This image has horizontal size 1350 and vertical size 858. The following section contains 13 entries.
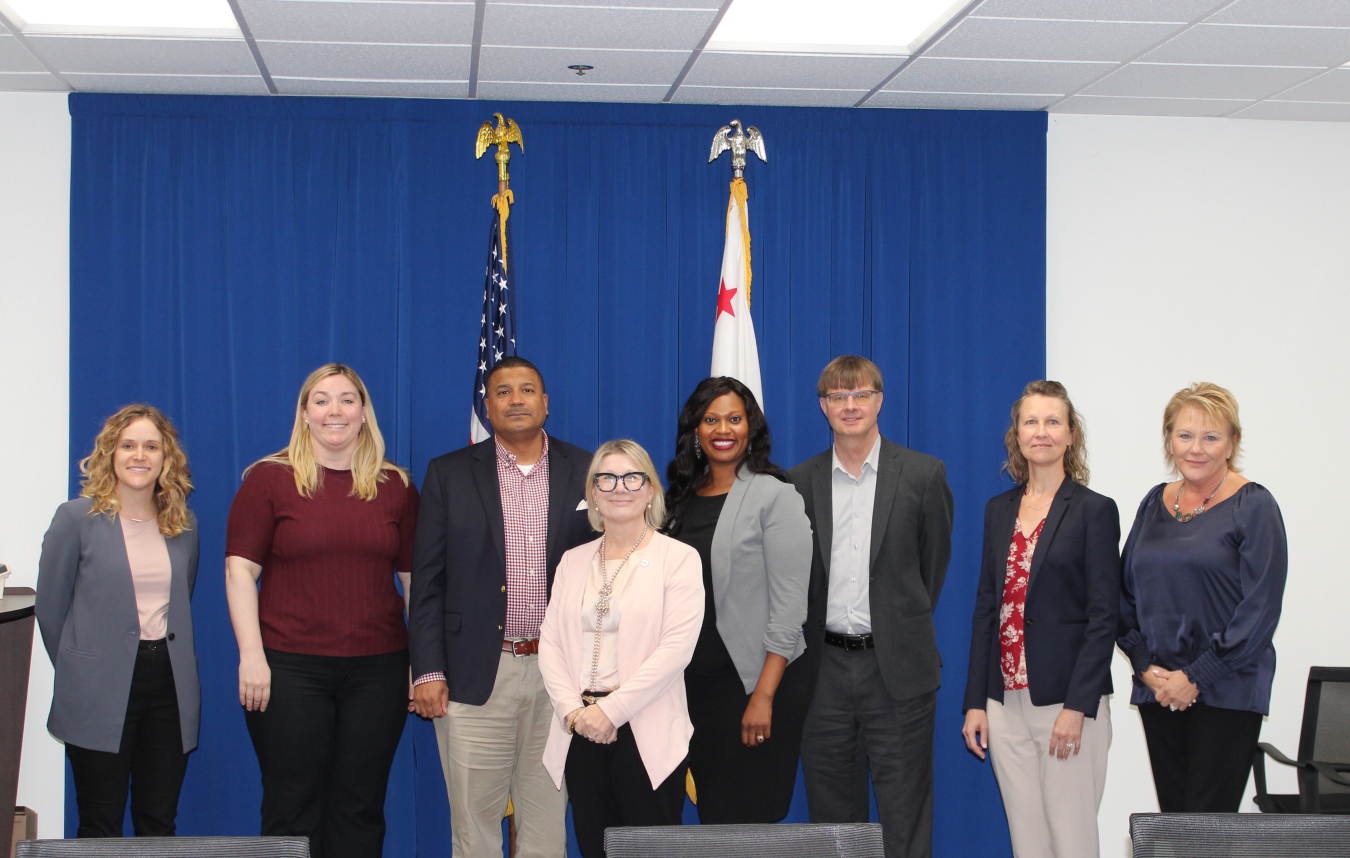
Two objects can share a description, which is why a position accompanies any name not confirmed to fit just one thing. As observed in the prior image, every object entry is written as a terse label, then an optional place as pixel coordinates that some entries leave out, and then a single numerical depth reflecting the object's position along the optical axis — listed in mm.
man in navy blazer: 3072
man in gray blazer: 3123
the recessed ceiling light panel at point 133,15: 3373
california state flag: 3975
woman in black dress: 2977
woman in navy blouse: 2842
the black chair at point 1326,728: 3377
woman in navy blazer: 2953
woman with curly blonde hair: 3020
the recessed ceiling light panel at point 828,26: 3561
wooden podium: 3268
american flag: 3873
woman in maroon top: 3031
